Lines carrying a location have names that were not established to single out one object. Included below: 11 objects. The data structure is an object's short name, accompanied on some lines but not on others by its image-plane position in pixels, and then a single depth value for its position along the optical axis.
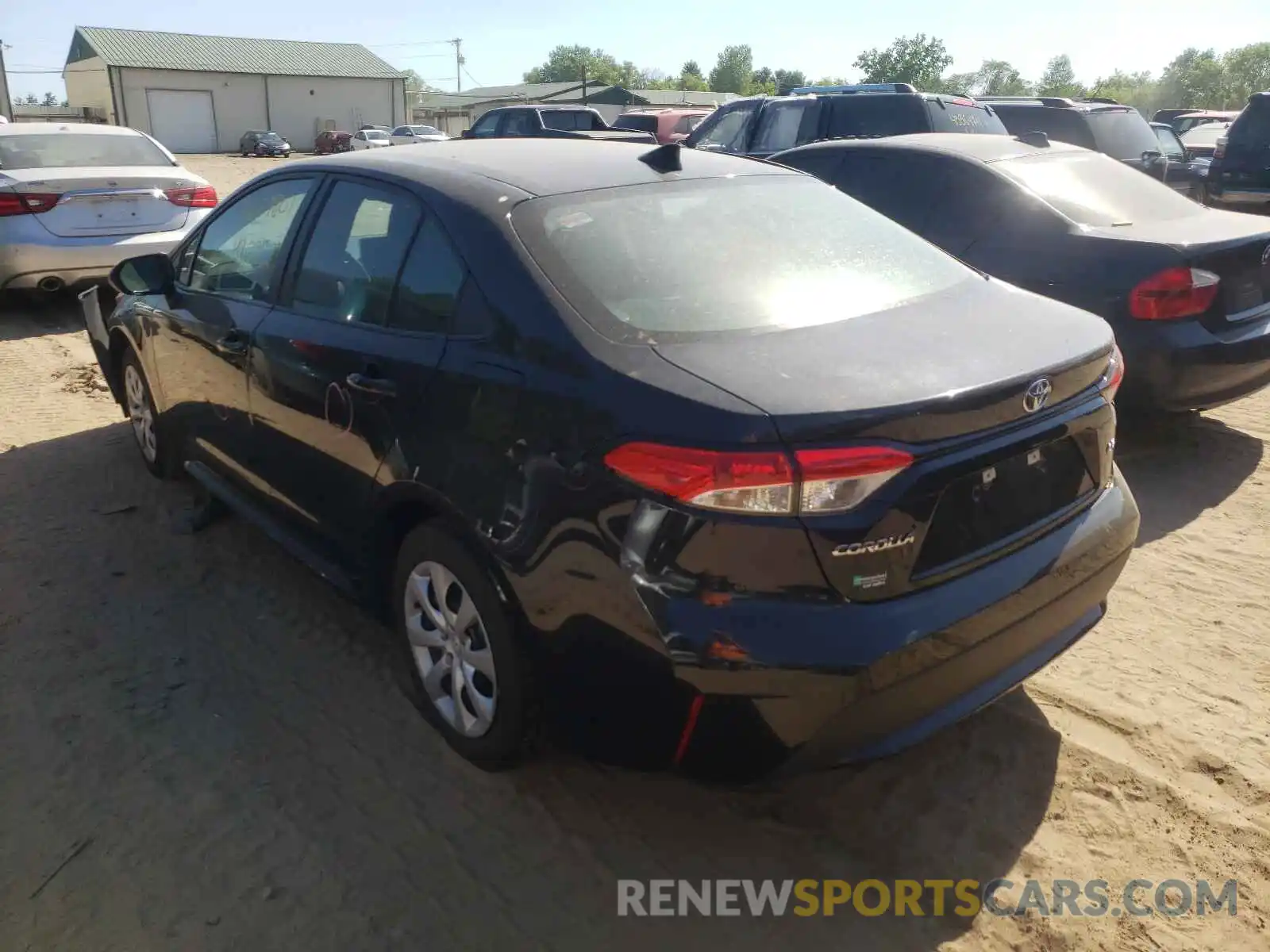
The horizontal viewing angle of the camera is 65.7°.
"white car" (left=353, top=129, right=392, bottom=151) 36.19
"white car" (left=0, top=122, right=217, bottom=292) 7.35
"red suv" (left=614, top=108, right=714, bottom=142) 17.55
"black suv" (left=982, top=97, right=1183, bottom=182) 10.42
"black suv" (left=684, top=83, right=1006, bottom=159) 9.87
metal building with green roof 47.38
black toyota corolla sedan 2.06
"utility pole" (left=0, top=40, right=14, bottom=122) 27.78
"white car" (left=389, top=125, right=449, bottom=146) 37.44
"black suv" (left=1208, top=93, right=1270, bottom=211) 13.23
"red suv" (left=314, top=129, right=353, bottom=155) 41.89
